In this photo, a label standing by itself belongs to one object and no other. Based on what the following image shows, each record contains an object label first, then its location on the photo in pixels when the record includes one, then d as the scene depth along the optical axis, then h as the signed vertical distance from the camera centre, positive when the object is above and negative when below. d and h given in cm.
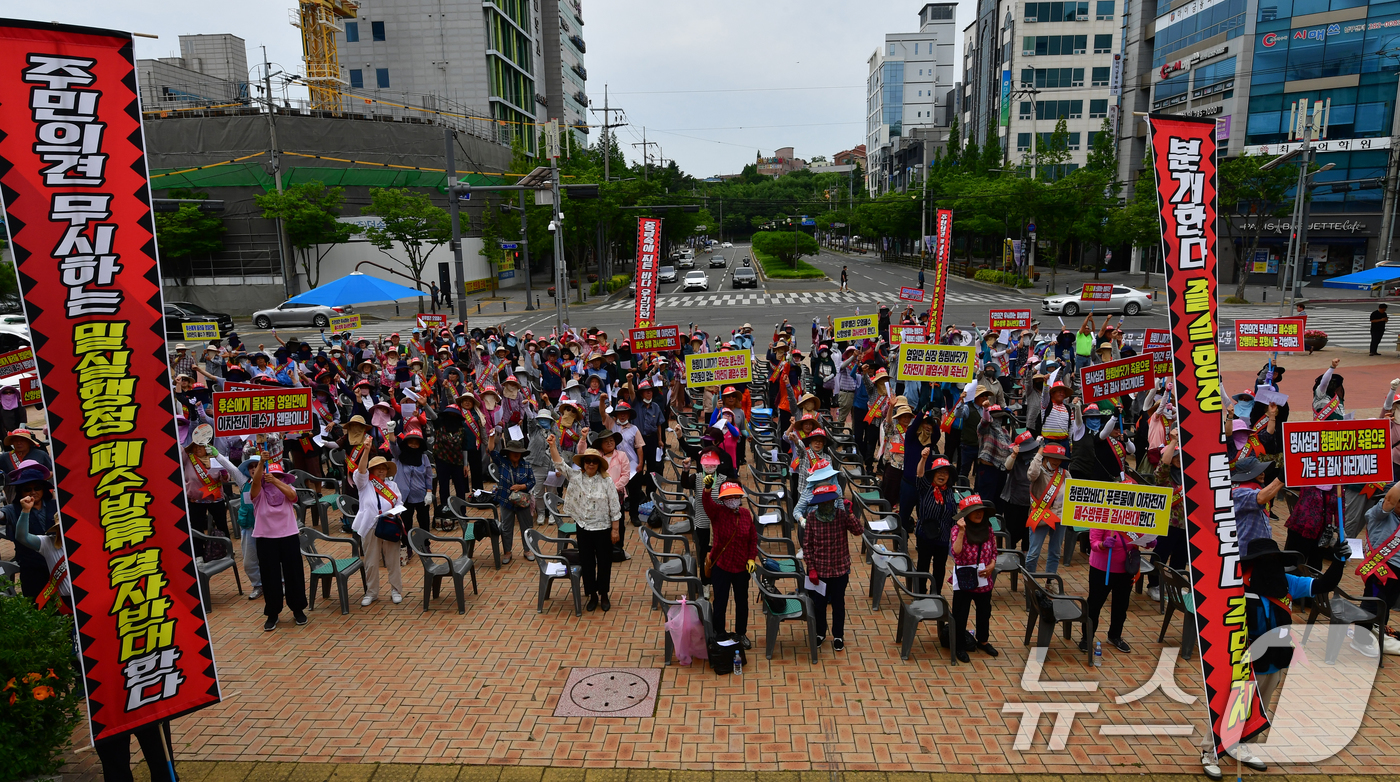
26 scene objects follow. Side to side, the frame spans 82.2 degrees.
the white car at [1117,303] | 3681 -249
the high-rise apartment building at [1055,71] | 7081 +1584
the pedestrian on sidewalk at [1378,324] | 2289 -222
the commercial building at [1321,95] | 4394 +858
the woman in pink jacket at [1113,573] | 719 -292
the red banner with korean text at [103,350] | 452 -53
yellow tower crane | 5991 +1658
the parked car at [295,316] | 3856 -281
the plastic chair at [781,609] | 722 -324
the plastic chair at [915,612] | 729 -324
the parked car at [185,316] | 3219 -247
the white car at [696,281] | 5481 -188
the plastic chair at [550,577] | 833 -332
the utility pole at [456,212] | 2812 +152
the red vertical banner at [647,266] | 1845 -28
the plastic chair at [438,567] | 843 -328
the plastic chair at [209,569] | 832 -321
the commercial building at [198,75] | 5303 +1284
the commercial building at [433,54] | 6316 +1605
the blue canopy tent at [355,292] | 1880 -83
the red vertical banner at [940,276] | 1708 -57
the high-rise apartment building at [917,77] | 12662 +2751
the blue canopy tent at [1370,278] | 2145 -87
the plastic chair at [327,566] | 845 -327
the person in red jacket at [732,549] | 709 -264
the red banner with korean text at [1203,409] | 546 -110
